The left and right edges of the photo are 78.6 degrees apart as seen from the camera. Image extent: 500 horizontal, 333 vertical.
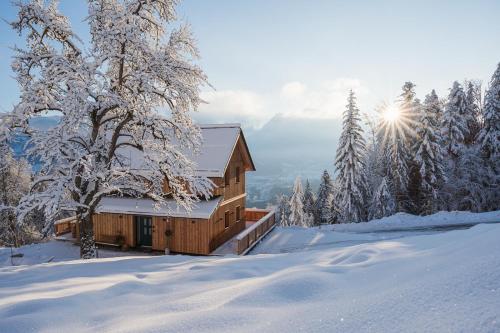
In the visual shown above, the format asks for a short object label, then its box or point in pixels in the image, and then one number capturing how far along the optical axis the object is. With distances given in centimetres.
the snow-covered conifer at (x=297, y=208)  5388
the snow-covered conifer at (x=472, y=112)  3561
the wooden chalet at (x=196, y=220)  1789
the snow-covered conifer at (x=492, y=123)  3080
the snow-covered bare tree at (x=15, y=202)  2878
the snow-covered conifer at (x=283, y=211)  6473
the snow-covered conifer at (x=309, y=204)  6116
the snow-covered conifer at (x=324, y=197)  4945
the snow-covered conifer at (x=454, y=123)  3306
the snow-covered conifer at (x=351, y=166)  3225
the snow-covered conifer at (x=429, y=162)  3044
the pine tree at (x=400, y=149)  3188
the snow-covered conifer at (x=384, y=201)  3128
